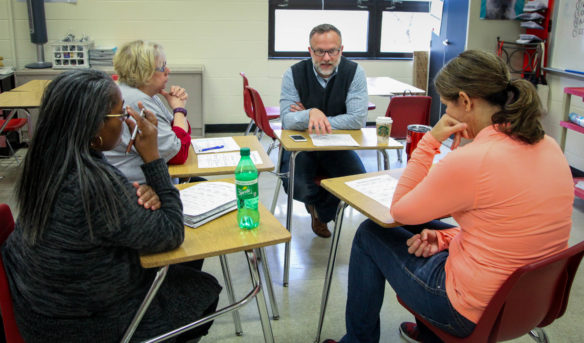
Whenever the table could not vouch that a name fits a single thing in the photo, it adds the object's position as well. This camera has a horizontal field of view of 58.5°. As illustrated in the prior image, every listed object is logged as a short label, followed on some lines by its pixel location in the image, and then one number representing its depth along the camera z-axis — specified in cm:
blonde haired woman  205
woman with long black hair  124
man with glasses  283
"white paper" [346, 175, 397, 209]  184
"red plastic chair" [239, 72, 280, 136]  408
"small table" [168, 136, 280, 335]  211
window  568
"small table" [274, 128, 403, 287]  247
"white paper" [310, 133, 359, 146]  251
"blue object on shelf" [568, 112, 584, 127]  348
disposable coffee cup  254
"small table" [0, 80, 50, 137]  368
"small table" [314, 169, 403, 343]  168
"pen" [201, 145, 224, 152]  245
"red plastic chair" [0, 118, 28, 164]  396
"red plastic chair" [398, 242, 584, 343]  126
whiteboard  396
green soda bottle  159
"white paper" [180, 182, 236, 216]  168
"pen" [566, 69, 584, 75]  392
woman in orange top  134
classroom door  504
